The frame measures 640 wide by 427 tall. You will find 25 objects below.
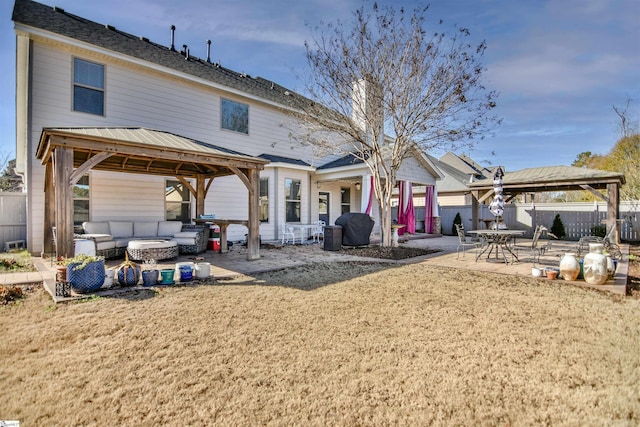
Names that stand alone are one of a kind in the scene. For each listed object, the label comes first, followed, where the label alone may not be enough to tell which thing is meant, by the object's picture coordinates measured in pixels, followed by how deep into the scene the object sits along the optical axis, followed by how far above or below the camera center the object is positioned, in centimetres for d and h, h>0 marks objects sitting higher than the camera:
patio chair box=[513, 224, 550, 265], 736 -108
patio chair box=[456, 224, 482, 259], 852 -113
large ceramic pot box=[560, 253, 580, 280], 576 -98
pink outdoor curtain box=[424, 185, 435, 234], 1636 +32
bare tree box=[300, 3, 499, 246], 878 +380
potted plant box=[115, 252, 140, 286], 512 -102
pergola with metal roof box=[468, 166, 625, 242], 1120 +123
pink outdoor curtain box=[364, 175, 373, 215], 1268 +50
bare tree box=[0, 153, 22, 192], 2072 +261
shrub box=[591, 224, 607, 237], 1354 -66
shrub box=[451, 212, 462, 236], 1734 -38
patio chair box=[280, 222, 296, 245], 1162 -71
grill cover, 1055 -49
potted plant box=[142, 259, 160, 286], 529 -105
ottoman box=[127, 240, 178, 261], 732 -87
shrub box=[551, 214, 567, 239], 1452 -62
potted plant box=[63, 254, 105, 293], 462 -91
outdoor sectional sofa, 768 -56
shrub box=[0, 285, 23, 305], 437 -118
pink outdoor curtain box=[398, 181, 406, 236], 1452 +47
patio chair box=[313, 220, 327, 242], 1252 -72
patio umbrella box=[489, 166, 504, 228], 1038 +78
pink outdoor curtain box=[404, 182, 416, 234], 1504 -10
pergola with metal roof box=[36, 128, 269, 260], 535 +121
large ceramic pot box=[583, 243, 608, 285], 549 -95
